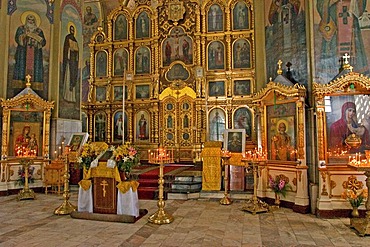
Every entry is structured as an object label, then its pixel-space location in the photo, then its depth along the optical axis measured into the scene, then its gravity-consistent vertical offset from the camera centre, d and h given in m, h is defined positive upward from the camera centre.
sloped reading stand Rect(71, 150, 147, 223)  6.02 -1.16
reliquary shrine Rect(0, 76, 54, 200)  8.72 +0.19
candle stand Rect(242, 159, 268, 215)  6.58 -1.51
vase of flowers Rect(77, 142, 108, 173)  6.37 -0.32
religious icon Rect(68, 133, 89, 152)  9.79 -0.07
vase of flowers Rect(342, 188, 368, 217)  5.91 -1.20
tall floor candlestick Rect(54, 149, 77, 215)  6.45 -1.44
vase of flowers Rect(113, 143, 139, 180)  6.07 -0.41
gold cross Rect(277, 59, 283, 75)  7.44 +1.66
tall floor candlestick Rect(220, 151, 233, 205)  7.49 -1.08
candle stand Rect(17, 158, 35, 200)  8.00 -1.36
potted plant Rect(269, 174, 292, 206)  7.16 -1.15
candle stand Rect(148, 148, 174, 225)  5.78 -1.23
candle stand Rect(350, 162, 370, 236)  5.04 -1.48
